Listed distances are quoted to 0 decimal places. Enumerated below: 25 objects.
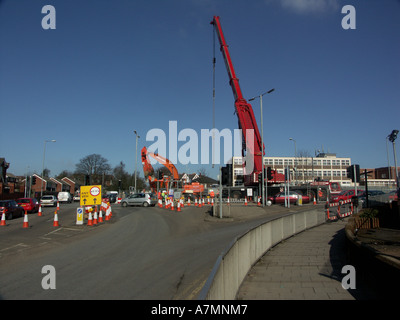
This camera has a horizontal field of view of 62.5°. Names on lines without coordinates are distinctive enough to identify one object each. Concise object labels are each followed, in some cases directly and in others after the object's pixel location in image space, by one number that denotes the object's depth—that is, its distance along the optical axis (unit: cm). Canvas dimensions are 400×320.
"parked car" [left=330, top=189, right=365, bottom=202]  3268
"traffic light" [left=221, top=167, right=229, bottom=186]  1931
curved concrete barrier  403
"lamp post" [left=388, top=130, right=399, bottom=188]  2825
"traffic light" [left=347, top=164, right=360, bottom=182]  1748
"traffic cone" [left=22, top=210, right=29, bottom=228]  1683
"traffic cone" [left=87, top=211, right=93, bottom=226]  1773
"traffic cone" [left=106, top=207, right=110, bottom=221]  2145
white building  9356
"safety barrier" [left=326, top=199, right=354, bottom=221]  1953
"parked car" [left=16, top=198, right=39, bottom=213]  2741
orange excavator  5031
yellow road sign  1953
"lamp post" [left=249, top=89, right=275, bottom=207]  2907
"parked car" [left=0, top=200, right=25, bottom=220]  2208
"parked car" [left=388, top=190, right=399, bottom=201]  2598
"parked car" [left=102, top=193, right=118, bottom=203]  4650
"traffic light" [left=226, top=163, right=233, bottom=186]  1942
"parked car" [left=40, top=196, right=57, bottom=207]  4057
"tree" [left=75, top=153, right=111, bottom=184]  8300
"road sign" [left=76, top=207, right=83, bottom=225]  1803
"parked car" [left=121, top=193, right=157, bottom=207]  3534
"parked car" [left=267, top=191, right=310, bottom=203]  3328
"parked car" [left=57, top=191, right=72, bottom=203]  5344
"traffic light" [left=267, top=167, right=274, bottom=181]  2791
